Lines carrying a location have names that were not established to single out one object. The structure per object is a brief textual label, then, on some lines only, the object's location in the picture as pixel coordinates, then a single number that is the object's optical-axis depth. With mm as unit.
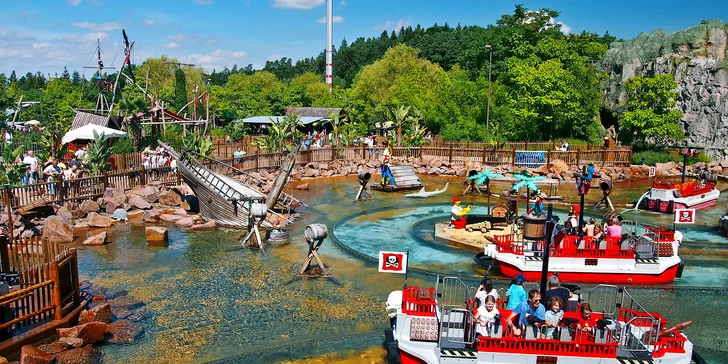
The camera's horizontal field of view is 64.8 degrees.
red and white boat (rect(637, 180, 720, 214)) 25922
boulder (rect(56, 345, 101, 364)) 11516
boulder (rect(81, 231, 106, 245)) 20453
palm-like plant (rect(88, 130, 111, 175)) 26719
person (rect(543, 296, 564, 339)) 10312
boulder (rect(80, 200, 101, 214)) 23908
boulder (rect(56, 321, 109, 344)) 12078
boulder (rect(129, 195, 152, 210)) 25031
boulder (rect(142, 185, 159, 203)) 25953
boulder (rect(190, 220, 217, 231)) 22734
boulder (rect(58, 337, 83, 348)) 11875
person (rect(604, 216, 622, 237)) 16500
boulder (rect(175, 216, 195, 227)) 23406
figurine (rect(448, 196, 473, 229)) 21828
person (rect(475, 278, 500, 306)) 10754
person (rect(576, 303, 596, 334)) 10297
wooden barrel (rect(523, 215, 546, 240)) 13586
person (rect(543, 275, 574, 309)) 10762
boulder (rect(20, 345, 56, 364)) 10719
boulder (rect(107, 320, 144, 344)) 12680
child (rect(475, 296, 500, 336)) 10344
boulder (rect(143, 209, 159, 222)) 24156
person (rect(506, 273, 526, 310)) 10758
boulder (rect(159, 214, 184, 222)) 24031
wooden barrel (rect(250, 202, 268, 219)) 19094
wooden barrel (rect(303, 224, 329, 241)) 16016
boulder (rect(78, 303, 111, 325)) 12852
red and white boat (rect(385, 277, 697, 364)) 10242
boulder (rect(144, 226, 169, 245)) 20750
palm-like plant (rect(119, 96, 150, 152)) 32844
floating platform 31703
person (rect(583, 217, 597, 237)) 17031
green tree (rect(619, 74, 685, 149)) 42844
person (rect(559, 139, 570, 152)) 41719
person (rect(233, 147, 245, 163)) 32816
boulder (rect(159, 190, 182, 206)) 26119
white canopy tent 30641
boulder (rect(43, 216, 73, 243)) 20516
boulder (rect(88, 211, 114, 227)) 22906
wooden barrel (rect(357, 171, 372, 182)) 27980
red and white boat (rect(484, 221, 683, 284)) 16234
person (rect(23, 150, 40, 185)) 25494
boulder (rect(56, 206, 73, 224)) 22422
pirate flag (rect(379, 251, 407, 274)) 12891
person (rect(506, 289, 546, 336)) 10305
